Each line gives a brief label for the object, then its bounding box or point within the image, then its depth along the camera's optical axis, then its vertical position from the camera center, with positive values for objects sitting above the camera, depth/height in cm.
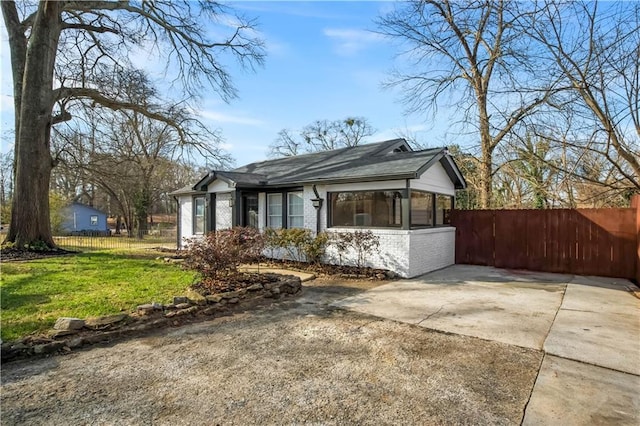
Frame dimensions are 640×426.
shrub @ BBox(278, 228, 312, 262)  1012 -79
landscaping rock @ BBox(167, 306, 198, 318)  518 -152
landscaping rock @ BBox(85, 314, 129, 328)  448 -144
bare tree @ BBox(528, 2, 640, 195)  635 +303
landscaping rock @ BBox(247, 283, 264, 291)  650 -142
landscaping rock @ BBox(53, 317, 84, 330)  428 -140
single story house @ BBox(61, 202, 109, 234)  3328 -30
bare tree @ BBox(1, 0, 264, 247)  1121 +612
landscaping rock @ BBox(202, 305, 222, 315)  550 -158
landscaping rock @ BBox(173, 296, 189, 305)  544 -140
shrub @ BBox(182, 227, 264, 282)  657 -77
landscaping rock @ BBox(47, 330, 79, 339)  416 -148
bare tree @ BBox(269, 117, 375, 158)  3178 +776
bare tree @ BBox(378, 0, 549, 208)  1163 +652
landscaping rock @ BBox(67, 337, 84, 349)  410 -157
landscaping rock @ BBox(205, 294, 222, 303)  577 -145
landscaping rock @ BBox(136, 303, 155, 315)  504 -142
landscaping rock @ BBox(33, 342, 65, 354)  391 -157
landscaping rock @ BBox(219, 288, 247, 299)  599 -144
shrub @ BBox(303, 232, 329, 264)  981 -95
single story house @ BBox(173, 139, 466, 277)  891 +52
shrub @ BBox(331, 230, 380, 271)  899 -76
